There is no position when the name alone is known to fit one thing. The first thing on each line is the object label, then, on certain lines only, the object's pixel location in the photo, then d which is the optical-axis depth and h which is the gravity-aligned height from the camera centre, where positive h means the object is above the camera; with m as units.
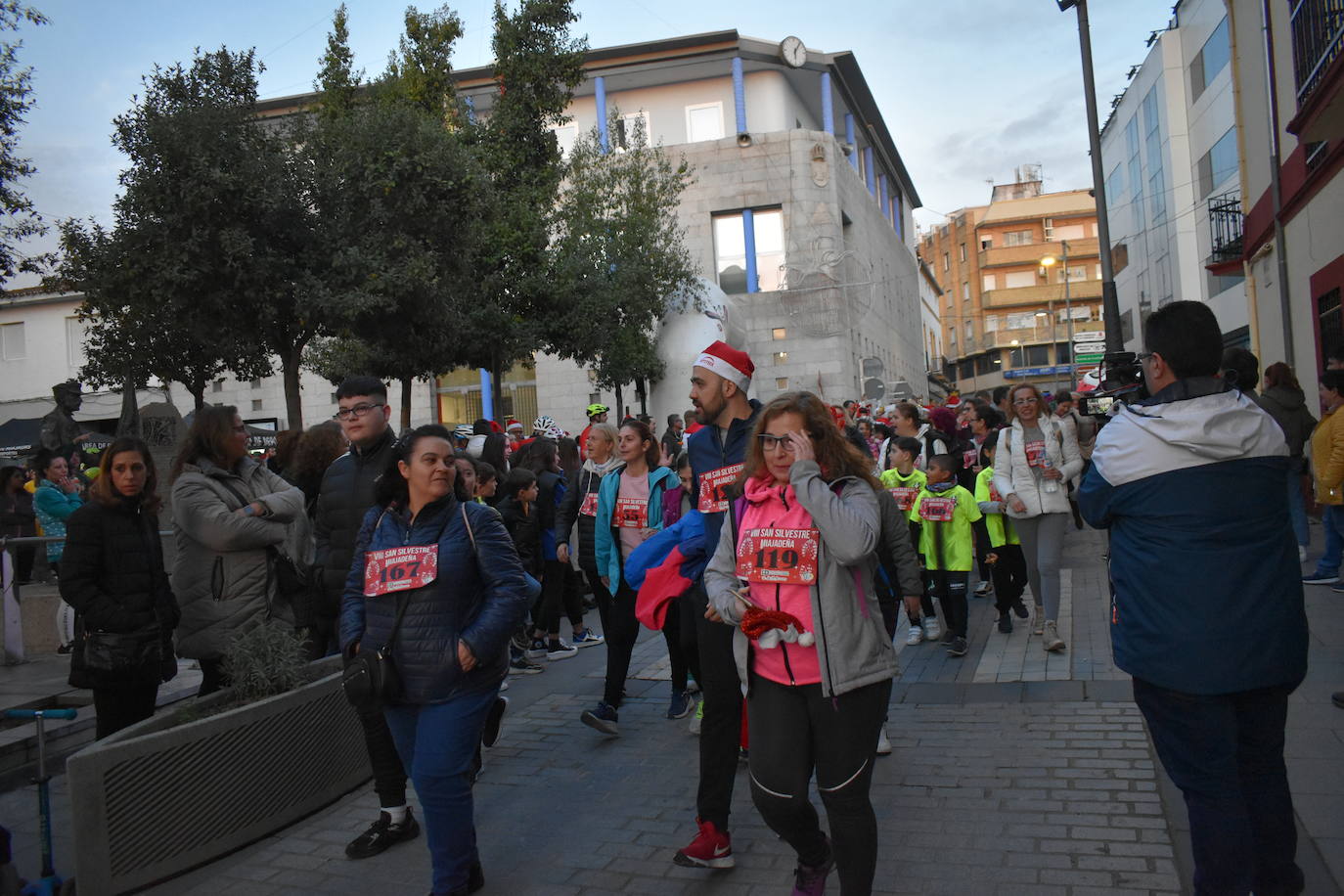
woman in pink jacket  3.17 -0.64
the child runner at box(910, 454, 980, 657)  7.61 -0.79
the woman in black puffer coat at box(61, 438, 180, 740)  4.62 -0.42
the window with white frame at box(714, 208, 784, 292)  36.94 +6.94
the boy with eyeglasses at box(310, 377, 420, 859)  4.52 -0.08
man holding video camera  2.87 -0.52
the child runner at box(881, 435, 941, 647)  8.14 -0.38
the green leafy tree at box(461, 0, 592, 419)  20.25 +6.09
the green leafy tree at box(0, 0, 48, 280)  10.09 +3.65
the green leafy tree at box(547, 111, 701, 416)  23.39 +4.60
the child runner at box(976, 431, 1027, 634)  8.12 -1.01
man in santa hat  4.00 -0.60
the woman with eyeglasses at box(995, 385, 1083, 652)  7.32 -0.40
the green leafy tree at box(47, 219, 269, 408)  12.52 +2.25
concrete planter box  3.95 -1.25
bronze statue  10.72 +0.73
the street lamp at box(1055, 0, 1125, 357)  15.91 +3.80
